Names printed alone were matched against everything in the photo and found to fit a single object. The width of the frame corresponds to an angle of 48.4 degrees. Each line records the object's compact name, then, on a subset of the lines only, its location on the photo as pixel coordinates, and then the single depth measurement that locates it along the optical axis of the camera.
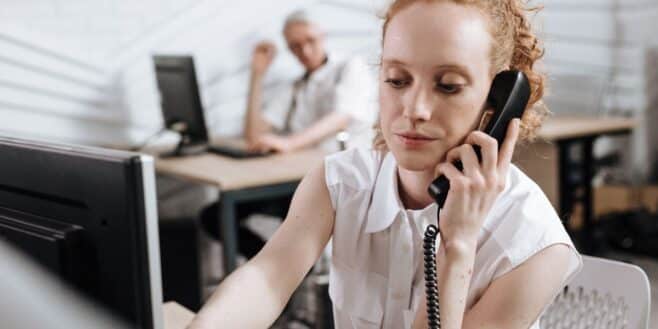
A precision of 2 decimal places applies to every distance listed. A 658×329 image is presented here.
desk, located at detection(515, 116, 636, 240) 3.54
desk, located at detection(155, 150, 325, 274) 2.36
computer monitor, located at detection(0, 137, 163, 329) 0.60
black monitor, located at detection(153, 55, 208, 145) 2.83
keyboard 2.82
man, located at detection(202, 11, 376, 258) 2.98
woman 0.92
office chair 1.10
